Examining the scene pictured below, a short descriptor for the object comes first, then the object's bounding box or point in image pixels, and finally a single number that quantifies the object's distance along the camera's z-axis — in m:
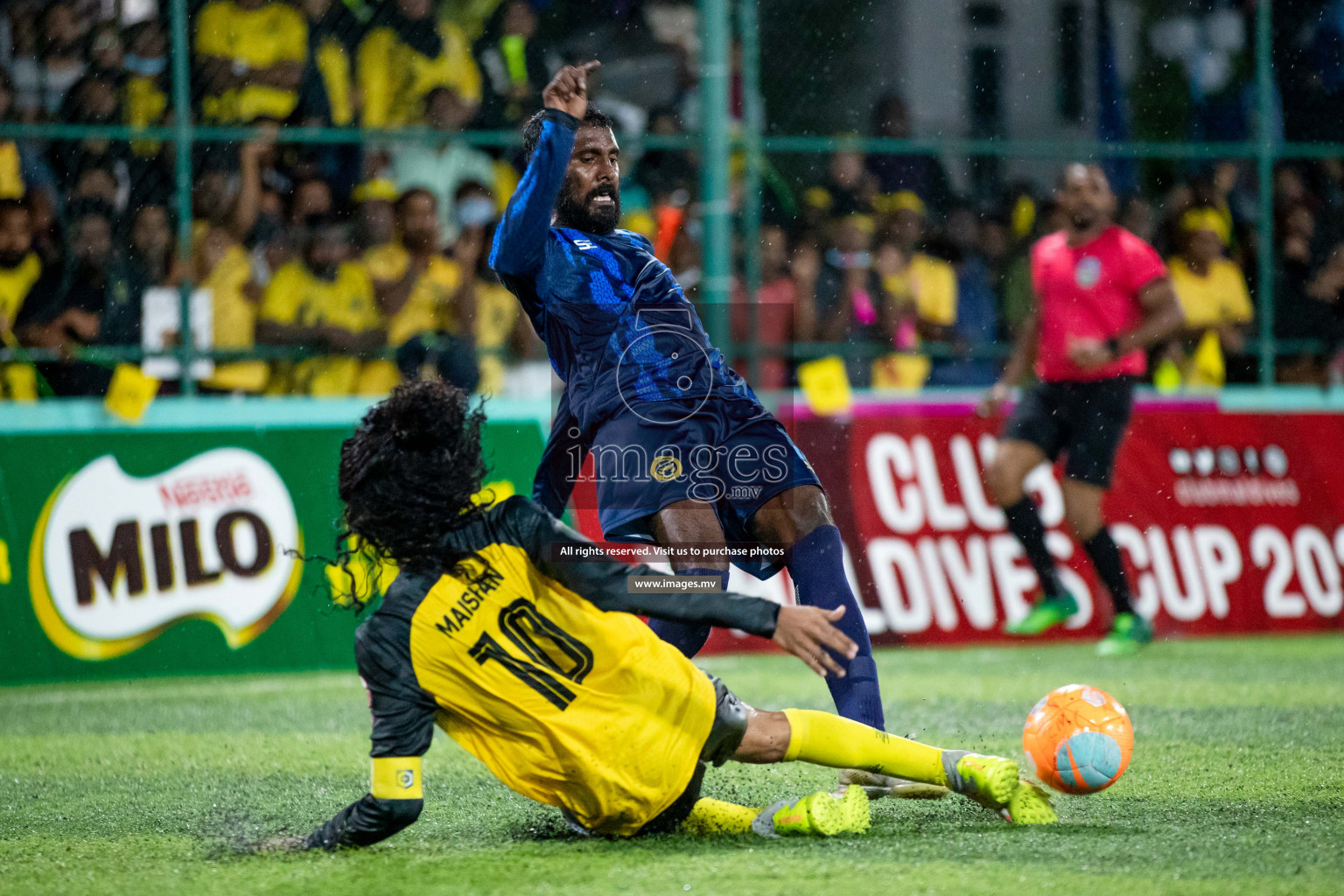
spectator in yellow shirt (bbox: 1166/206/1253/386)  19.73
